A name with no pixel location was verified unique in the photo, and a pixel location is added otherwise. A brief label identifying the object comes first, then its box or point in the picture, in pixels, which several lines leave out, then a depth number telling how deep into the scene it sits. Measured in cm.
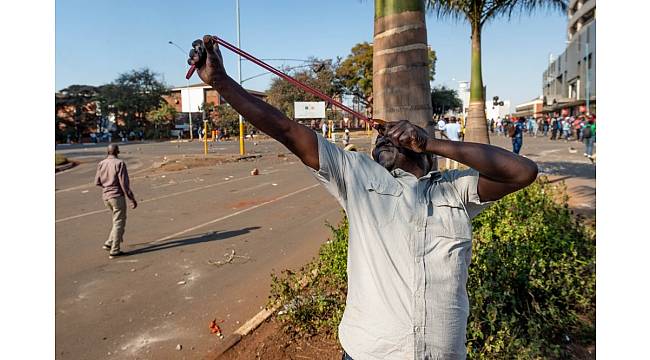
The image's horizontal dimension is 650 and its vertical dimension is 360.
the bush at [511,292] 319
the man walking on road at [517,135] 1586
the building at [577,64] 4738
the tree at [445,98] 5311
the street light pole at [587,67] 4498
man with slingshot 169
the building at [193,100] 5322
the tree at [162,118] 5491
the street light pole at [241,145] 2252
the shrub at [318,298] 373
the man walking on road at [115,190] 650
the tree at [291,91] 3772
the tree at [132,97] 5478
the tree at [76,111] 5121
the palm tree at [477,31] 947
